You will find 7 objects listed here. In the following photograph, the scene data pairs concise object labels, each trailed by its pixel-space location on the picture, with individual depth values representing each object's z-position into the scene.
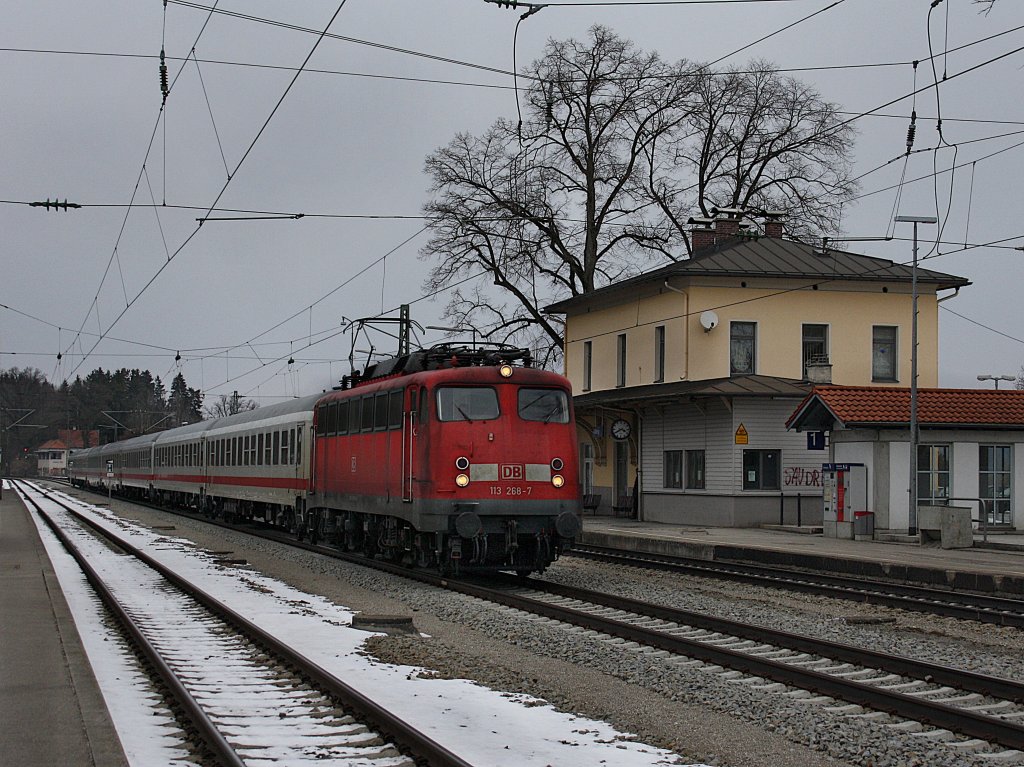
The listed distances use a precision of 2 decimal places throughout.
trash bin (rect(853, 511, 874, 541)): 26.55
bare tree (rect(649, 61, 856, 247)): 45.59
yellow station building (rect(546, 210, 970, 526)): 33.31
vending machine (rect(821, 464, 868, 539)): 27.08
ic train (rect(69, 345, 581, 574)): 17.09
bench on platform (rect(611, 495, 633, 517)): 38.09
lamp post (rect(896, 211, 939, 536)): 25.20
